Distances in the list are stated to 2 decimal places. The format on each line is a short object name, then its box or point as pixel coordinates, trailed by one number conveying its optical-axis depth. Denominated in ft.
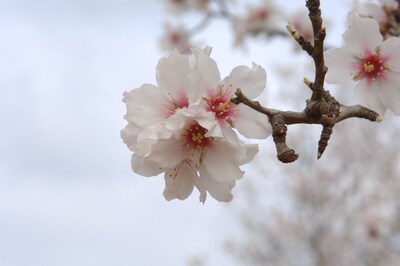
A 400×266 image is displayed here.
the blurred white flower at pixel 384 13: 2.18
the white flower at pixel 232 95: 1.67
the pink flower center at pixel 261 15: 11.17
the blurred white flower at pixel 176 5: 10.78
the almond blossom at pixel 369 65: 1.83
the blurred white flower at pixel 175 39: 11.37
